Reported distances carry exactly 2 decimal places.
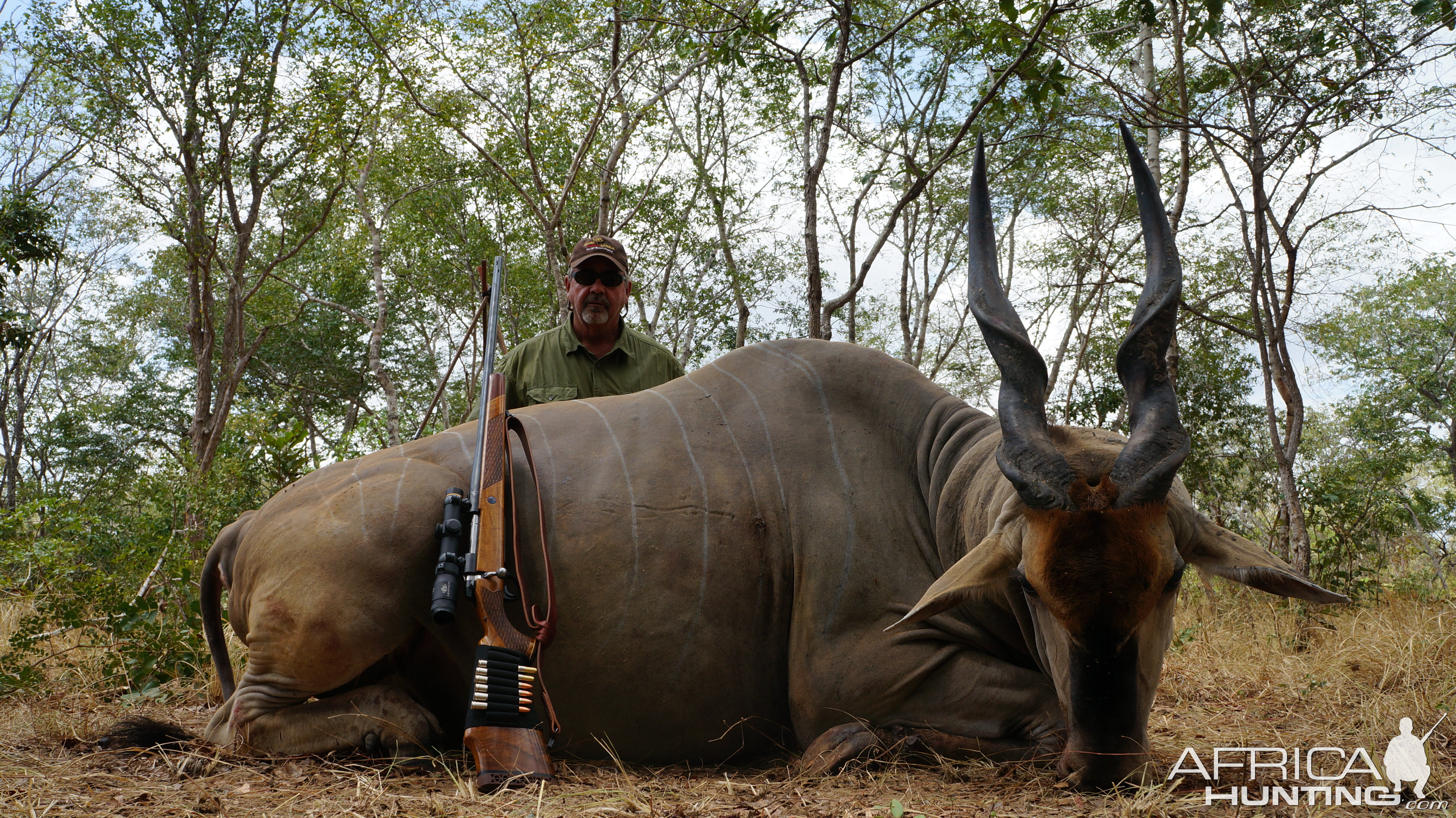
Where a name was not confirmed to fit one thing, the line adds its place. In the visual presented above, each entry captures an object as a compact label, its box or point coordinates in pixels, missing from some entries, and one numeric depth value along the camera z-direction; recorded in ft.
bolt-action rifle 8.84
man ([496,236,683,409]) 19.10
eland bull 9.67
